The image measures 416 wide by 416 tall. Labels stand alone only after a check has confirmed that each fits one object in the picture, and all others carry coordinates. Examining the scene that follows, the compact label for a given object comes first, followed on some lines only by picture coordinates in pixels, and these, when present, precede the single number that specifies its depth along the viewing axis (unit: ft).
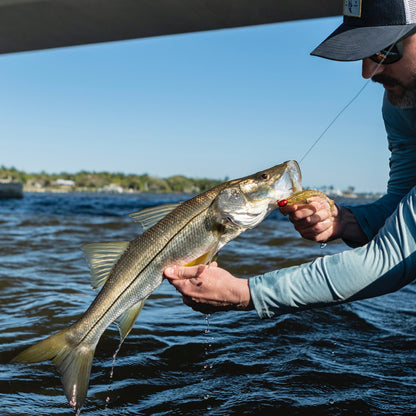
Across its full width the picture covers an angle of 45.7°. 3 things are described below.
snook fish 8.13
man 6.79
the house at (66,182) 440.86
